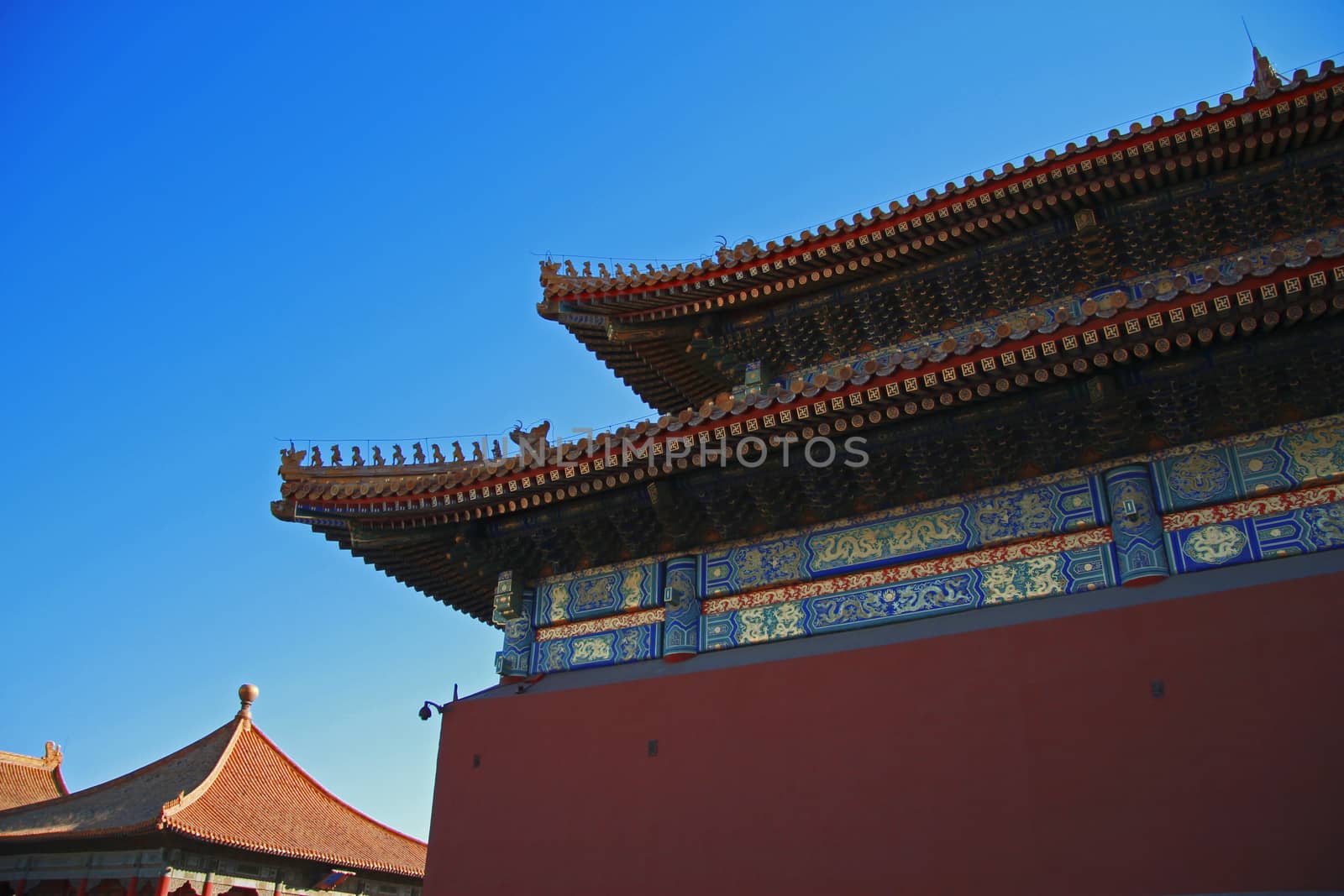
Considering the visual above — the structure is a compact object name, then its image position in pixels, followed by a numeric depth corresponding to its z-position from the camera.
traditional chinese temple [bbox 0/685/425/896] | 19.20
